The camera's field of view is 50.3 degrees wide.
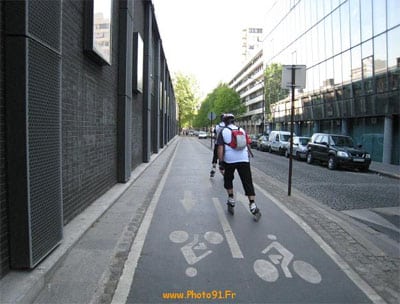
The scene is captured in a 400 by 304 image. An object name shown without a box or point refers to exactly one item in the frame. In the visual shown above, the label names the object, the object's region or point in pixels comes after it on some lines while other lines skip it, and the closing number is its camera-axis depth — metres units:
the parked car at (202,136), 78.07
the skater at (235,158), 7.39
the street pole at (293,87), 10.09
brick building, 3.99
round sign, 36.67
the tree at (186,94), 92.06
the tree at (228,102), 81.00
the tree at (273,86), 47.00
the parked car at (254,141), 43.56
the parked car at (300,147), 24.70
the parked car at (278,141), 30.56
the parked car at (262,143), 35.83
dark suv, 19.23
